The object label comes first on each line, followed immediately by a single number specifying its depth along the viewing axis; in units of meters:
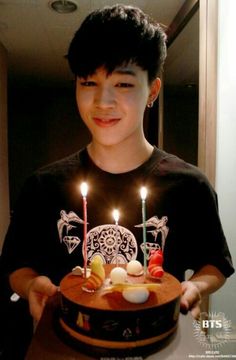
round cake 0.48
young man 0.71
